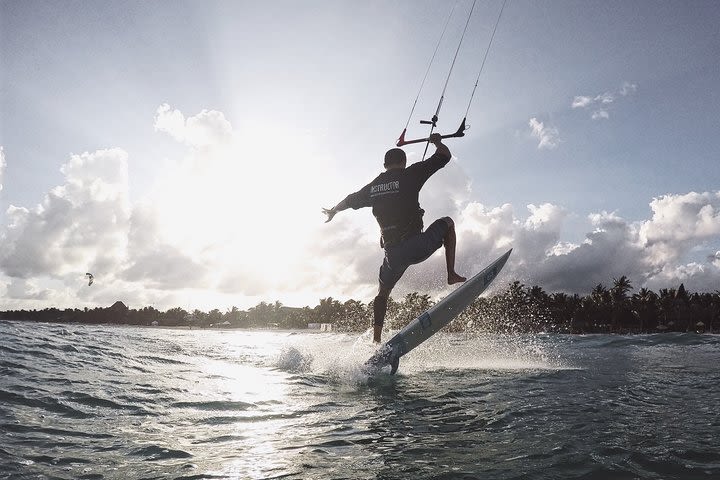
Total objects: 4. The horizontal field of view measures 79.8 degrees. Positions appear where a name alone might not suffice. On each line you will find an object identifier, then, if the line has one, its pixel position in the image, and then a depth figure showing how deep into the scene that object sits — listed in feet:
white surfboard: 28.50
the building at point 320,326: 460.55
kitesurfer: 26.50
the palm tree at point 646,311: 292.61
